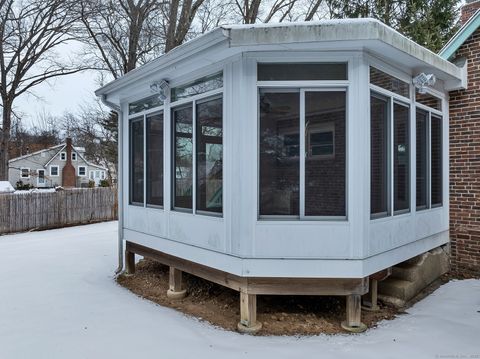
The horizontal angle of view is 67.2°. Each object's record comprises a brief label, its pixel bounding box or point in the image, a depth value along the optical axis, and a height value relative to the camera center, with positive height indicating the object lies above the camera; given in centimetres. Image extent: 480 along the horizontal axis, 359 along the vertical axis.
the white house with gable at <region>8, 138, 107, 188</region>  3337 +128
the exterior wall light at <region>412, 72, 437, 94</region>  435 +118
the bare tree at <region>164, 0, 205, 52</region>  1186 +541
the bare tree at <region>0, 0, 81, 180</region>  1672 +669
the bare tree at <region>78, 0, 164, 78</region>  1308 +580
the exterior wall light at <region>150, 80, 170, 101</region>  457 +117
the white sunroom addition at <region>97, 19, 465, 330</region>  358 +28
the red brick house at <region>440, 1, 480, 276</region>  530 +32
